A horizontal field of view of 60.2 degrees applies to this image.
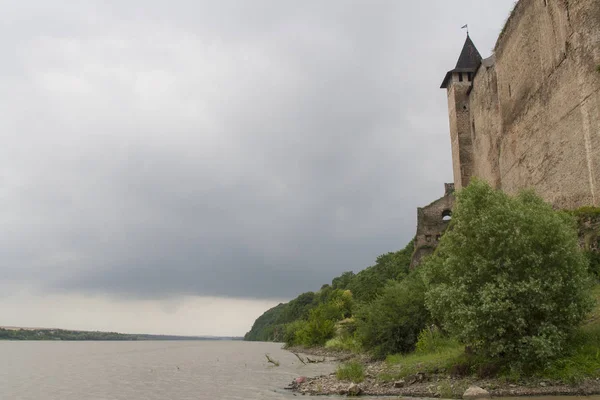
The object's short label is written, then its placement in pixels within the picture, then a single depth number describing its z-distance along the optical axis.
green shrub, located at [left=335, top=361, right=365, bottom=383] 18.06
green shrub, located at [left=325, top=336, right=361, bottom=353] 33.42
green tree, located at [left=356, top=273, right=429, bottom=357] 24.19
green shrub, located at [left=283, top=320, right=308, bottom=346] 58.80
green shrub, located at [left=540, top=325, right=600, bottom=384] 13.06
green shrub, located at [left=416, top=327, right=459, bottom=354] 20.55
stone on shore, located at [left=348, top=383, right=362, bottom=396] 15.81
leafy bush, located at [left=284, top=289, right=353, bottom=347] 50.94
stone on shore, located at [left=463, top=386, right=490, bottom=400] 13.23
